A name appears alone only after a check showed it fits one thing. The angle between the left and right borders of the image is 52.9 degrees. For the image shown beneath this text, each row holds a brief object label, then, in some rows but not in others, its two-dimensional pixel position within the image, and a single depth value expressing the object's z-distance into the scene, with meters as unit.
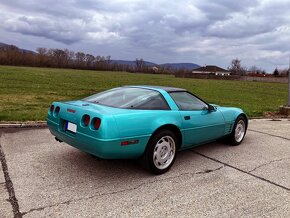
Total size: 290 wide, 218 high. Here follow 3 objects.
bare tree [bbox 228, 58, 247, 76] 119.50
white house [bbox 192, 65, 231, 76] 135.88
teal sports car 3.58
